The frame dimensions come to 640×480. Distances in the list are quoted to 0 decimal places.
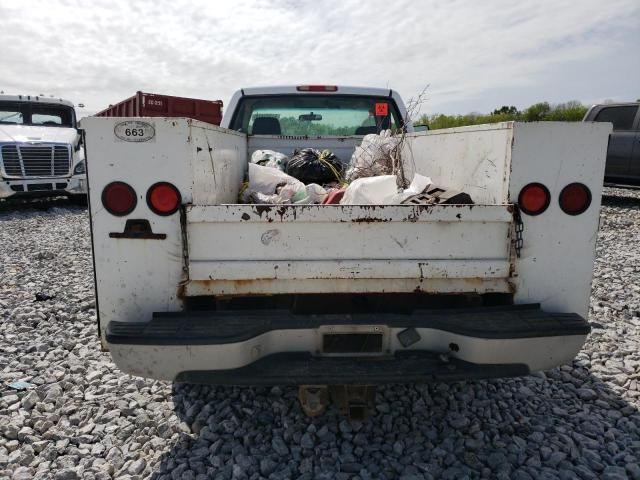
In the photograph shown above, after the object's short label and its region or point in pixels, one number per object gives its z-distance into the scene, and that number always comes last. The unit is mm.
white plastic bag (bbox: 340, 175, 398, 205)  2795
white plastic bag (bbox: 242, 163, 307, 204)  3212
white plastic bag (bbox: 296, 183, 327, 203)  3232
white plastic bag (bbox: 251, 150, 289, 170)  3990
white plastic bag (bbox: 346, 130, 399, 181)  3912
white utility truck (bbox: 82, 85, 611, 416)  2139
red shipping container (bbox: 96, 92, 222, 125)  12242
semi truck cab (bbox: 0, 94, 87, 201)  10211
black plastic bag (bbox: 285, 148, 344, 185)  4016
